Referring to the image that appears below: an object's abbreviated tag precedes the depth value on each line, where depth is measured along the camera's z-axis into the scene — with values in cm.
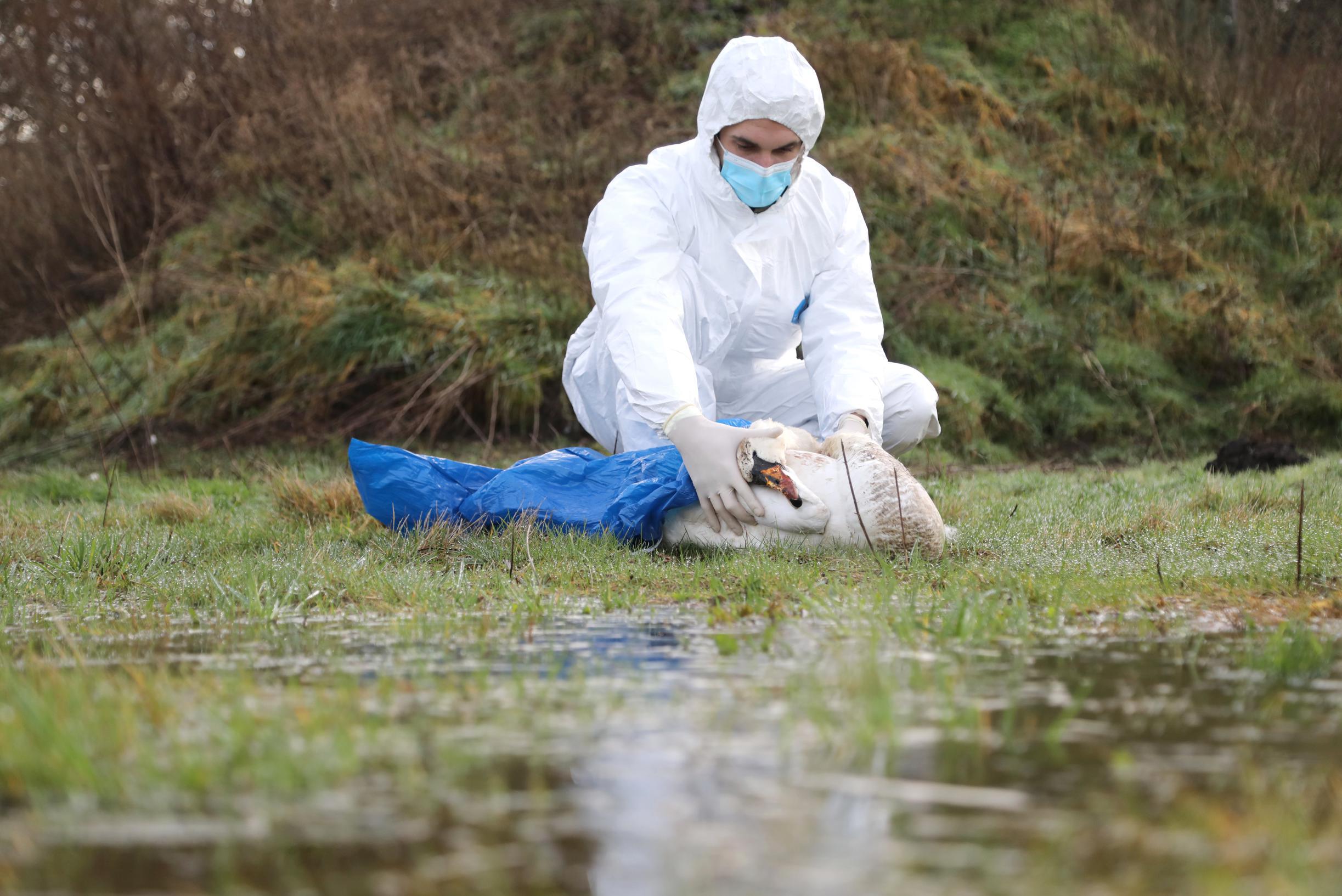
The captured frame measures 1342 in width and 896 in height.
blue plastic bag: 909
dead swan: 809
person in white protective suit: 908
